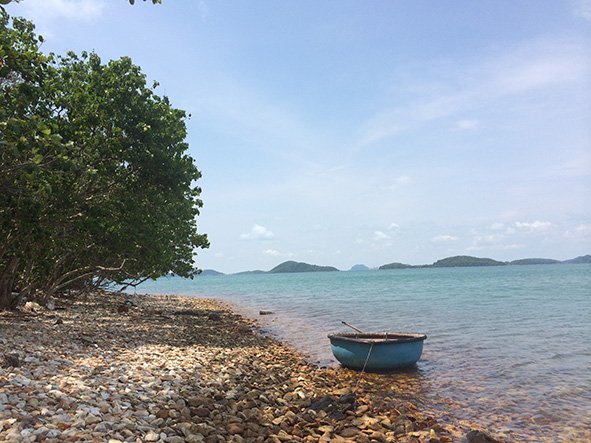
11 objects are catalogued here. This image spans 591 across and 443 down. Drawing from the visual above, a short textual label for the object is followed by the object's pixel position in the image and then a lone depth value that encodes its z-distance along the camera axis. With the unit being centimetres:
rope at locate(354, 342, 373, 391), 1607
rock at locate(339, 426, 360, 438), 940
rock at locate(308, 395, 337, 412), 1078
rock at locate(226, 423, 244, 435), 846
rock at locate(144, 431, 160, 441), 718
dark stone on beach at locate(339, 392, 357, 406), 1141
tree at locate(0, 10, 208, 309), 1330
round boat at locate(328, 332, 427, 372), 1622
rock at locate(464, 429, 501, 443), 923
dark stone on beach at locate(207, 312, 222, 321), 3161
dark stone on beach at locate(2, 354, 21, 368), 927
